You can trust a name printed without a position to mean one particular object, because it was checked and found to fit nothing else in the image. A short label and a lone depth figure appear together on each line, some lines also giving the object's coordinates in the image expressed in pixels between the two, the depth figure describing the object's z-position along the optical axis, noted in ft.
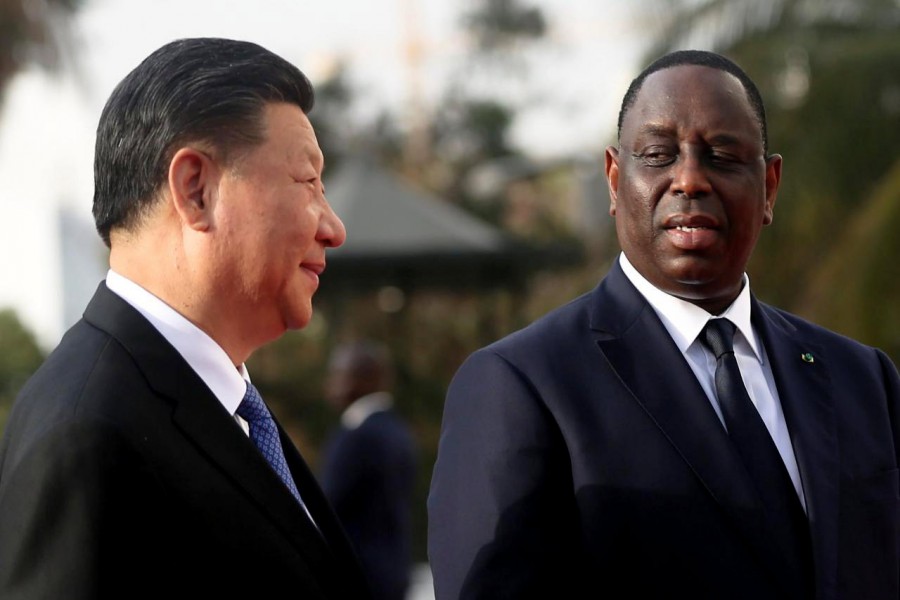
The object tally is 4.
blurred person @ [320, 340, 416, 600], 46.55
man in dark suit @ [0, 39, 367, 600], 12.61
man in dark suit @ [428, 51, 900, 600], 16.89
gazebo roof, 75.15
